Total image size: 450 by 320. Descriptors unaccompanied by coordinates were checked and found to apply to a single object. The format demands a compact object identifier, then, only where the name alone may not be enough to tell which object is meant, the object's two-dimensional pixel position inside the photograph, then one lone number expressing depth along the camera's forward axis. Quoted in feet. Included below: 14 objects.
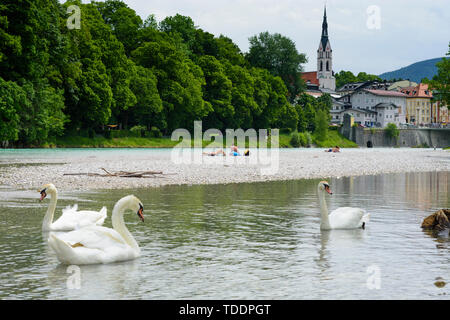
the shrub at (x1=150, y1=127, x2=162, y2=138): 287.40
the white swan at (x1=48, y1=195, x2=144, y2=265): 30.04
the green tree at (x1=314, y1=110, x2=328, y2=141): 429.38
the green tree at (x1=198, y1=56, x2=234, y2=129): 338.75
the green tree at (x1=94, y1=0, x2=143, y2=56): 297.74
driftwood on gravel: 87.10
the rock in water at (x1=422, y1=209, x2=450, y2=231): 41.75
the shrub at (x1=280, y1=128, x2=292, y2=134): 407.93
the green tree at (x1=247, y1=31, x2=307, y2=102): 456.04
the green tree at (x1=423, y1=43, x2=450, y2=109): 229.04
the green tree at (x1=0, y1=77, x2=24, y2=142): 162.30
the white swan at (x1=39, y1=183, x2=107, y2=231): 40.38
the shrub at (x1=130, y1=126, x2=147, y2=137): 276.62
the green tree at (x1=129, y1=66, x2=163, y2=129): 264.93
